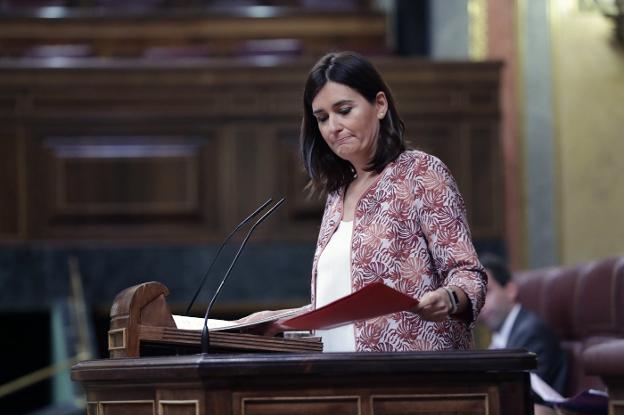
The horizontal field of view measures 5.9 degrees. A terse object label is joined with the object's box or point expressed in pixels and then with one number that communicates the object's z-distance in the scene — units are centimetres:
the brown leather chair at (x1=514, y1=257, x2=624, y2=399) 1400
